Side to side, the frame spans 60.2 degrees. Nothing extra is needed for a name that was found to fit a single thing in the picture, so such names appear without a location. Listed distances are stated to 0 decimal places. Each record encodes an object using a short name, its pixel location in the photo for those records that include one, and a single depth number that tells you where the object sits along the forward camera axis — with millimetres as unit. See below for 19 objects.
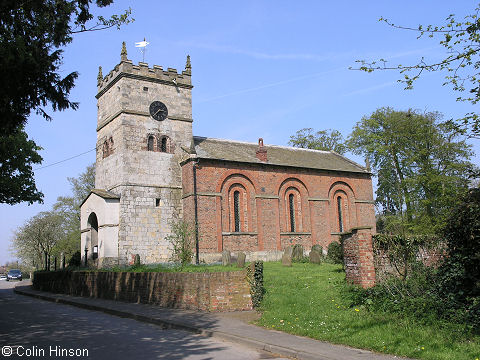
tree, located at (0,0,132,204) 8070
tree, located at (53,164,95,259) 52469
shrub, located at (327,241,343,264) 19562
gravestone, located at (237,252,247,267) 21422
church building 27141
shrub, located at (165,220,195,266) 19916
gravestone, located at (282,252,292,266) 22050
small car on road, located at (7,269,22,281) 53972
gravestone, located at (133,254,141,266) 25541
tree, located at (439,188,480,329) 8750
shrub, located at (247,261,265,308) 13266
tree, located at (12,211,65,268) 48938
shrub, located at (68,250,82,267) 30544
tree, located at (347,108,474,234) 30906
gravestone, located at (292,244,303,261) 26669
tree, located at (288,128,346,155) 52406
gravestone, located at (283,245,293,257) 23434
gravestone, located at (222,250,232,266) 24127
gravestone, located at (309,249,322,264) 23547
